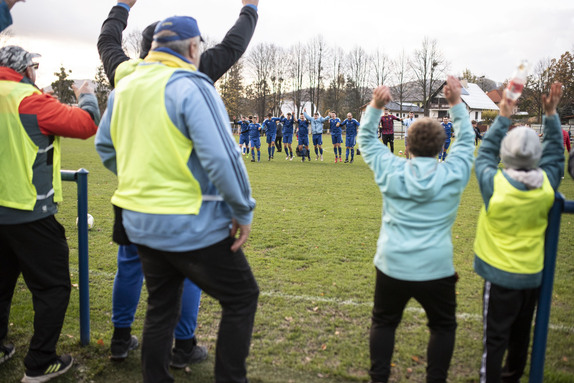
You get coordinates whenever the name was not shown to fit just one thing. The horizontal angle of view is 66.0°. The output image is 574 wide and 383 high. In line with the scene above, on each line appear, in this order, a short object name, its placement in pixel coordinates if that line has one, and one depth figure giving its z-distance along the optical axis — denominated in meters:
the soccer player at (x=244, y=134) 20.62
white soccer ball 7.00
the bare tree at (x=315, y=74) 77.81
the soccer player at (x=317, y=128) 20.41
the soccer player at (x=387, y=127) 20.12
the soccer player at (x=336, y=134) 19.78
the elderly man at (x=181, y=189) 2.09
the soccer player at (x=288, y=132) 21.27
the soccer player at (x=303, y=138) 20.41
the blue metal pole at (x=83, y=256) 3.12
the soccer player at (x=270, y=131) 20.83
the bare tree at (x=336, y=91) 78.19
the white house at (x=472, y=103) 79.81
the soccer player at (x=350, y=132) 19.28
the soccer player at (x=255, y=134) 19.53
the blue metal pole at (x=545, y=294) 2.46
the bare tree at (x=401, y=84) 72.52
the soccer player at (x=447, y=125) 21.34
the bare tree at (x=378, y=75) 77.19
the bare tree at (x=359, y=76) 79.62
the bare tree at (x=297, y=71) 78.06
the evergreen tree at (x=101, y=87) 63.47
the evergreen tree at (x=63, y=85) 61.49
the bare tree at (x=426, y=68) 67.06
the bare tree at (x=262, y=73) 76.75
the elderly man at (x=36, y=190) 2.67
